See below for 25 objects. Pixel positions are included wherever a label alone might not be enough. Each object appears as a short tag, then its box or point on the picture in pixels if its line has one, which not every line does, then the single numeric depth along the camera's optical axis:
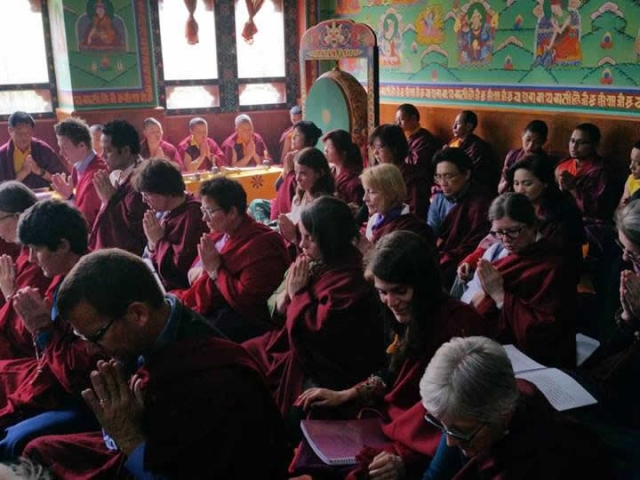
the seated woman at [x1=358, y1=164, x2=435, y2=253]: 3.82
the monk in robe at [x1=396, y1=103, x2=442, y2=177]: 7.64
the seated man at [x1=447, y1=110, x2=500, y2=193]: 7.08
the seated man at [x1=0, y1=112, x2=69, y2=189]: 6.60
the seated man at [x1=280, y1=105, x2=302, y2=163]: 8.91
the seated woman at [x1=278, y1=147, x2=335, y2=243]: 4.50
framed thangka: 8.02
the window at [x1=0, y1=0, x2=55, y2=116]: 8.34
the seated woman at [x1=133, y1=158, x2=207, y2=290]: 3.90
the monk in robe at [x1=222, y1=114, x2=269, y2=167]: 8.47
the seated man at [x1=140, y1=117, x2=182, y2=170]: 7.86
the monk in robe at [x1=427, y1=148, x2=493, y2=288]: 4.28
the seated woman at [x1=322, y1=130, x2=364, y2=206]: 5.31
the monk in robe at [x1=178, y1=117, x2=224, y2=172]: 8.19
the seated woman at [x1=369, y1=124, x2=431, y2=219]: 5.20
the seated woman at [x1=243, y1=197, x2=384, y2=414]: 2.75
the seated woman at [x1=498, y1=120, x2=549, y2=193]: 6.21
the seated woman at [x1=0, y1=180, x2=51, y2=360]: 3.00
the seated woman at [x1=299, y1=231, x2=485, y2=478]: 2.20
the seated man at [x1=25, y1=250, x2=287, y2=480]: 1.72
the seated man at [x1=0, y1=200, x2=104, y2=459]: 2.43
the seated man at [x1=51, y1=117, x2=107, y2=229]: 4.85
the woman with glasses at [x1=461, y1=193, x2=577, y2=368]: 2.82
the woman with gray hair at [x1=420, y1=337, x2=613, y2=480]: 1.50
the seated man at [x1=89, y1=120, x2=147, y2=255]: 4.53
